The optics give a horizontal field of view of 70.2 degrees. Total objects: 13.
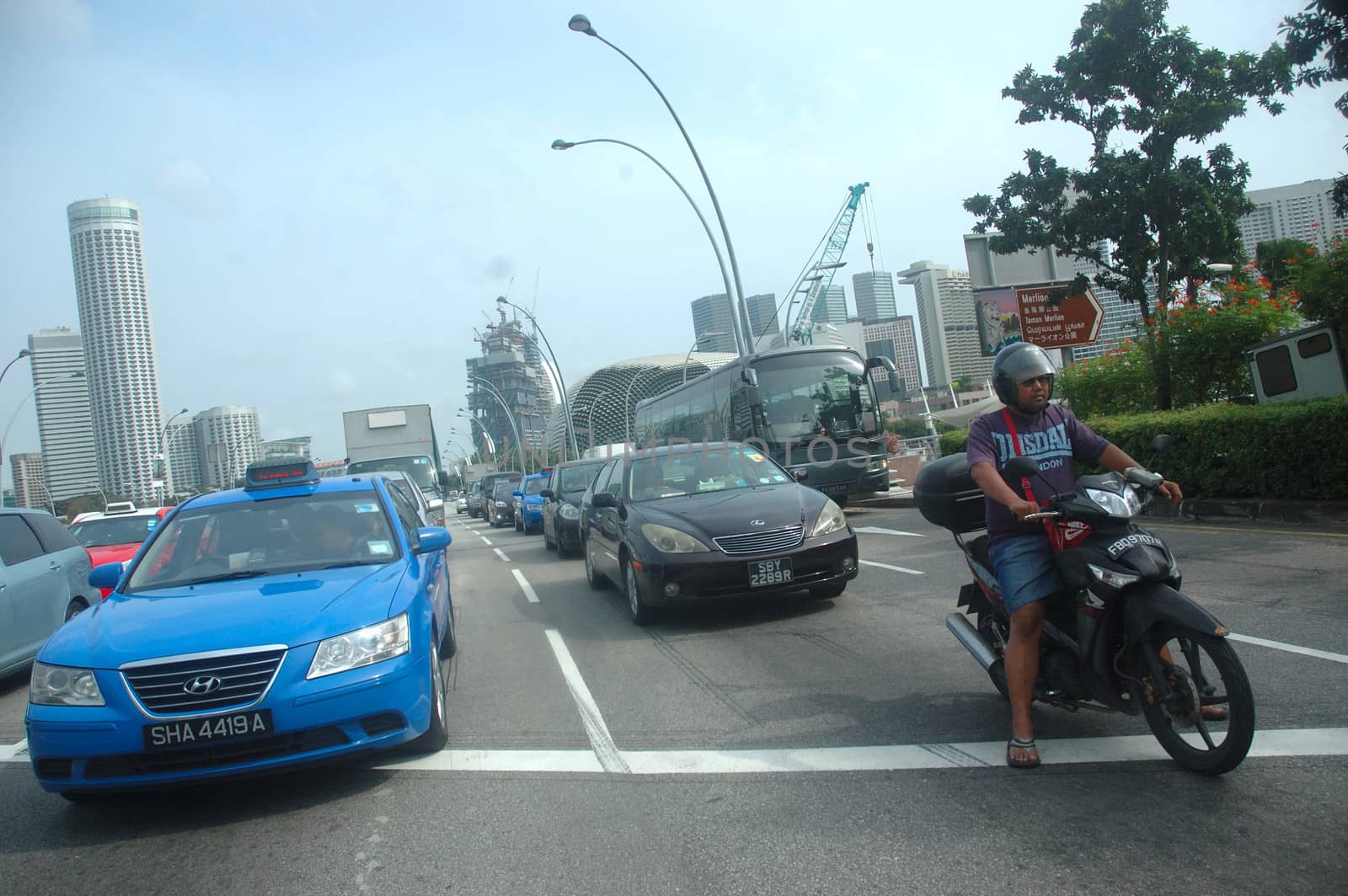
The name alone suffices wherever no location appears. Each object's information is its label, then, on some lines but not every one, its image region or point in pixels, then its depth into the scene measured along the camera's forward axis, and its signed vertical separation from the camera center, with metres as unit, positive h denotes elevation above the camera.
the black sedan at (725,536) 7.41 -0.60
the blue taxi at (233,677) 3.97 -0.64
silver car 7.53 -0.24
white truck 28.30 +2.06
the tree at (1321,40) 8.88 +3.26
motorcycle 3.44 -0.87
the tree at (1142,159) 14.77 +4.07
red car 13.65 +0.23
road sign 16.80 +1.72
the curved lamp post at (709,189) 16.34 +5.89
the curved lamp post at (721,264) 20.61 +4.61
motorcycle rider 3.96 -0.24
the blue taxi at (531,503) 23.55 -0.36
